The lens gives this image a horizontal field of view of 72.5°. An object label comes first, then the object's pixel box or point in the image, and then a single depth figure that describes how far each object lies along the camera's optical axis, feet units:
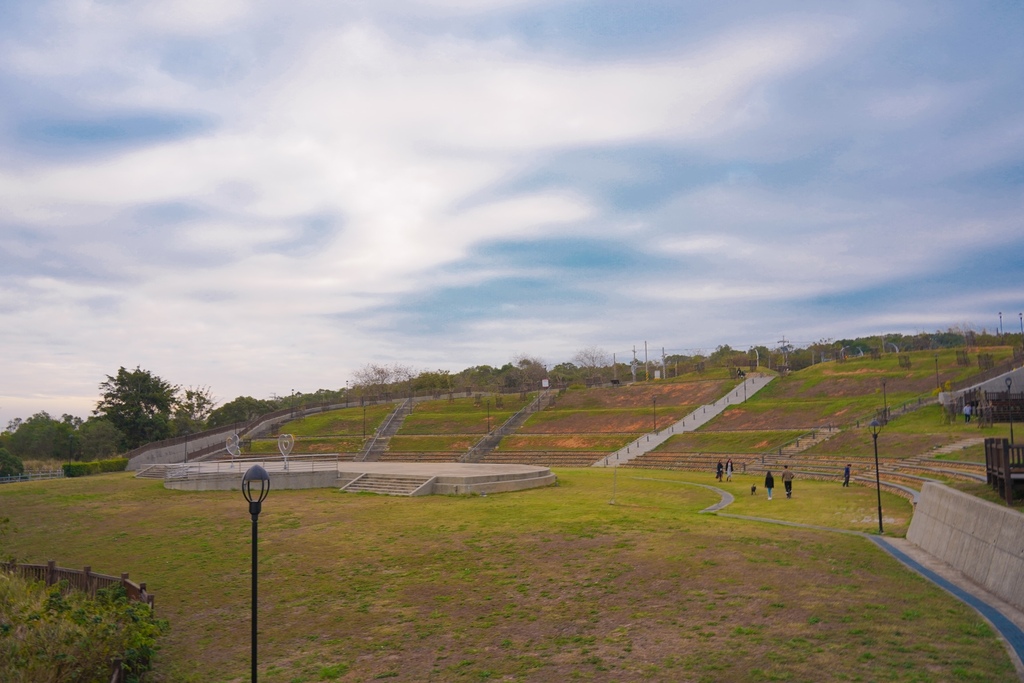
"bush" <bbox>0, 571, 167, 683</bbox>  36.65
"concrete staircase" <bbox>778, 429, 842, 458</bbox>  159.74
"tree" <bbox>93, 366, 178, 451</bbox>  244.83
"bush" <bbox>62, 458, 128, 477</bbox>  177.06
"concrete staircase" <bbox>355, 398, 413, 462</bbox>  225.87
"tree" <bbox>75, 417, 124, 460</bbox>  226.58
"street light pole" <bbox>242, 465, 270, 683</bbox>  35.29
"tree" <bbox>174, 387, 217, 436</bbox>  278.87
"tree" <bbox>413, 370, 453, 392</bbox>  398.89
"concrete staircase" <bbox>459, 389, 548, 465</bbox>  215.31
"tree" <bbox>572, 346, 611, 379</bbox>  452.55
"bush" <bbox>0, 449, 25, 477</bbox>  180.45
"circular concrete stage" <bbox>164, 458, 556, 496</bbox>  115.65
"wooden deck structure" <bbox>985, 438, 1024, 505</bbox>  53.57
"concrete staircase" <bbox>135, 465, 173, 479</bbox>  157.79
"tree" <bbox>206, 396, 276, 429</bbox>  335.67
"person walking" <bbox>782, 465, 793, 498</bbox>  103.88
